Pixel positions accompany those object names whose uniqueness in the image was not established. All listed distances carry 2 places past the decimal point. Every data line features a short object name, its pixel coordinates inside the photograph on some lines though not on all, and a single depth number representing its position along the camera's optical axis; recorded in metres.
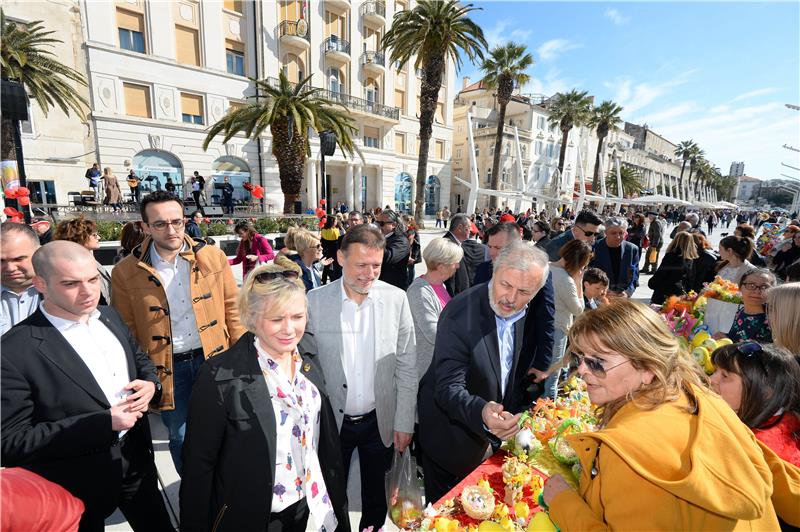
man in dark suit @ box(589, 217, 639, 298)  5.66
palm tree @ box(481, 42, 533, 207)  25.64
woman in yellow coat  1.04
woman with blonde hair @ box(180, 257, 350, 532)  1.73
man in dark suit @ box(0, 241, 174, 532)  1.74
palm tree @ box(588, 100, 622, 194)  38.44
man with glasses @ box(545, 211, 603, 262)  5.09
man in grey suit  2.43
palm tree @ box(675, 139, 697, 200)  68.65
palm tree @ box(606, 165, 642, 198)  56.63
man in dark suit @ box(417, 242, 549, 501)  2.19
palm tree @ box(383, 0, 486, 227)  17.78
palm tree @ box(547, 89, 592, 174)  35.72
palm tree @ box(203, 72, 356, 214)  16.62
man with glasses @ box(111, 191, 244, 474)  2.74
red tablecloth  1.84
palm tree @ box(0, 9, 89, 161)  13.80
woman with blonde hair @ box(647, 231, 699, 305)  5.89
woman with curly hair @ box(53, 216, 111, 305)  3.78
